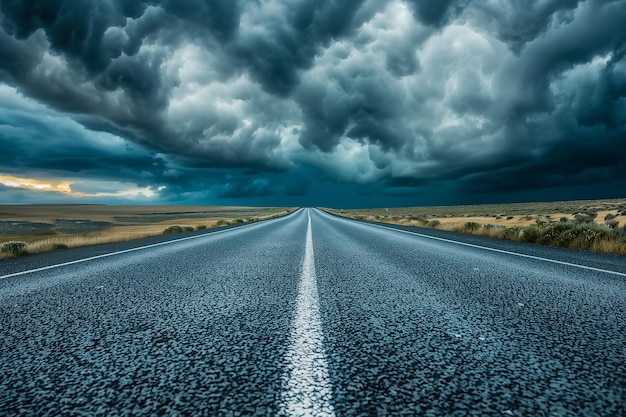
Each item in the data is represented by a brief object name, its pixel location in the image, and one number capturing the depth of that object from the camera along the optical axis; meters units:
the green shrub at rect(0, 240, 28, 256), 9.70
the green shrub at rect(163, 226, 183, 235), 20.51
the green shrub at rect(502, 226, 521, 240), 14.12
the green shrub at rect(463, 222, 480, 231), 18.14
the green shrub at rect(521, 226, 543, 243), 12.69
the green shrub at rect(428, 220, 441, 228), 23.86
